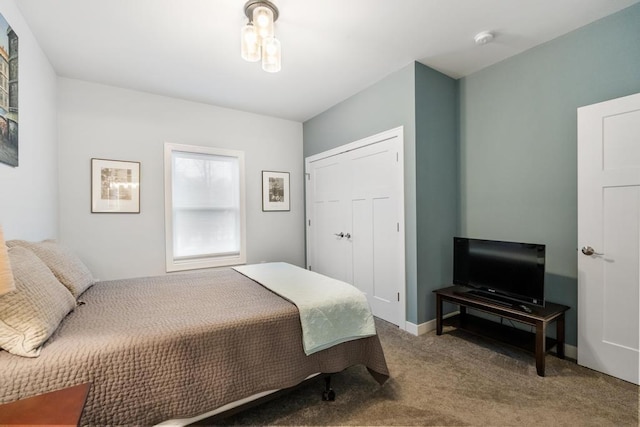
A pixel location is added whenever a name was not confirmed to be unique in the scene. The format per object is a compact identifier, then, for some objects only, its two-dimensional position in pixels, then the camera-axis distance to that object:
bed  1.16
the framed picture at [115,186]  3.13
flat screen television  2.28
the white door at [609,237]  1.99
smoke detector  2.37
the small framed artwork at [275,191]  4.19
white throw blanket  1.68
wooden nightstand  0.78
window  3.55
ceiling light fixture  1.88
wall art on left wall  1.80
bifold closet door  3.03
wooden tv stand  2.10
